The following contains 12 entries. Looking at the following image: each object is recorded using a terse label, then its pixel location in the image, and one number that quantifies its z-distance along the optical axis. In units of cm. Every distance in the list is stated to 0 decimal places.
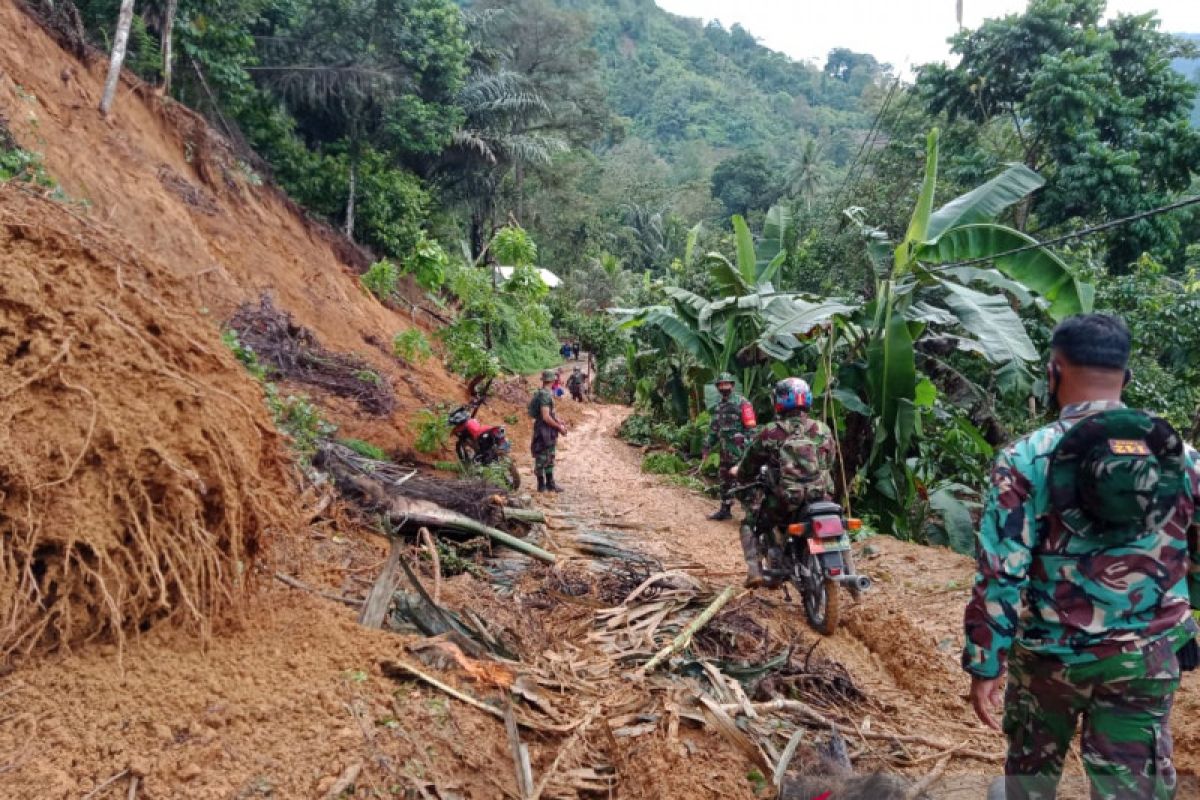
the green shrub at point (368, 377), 1183
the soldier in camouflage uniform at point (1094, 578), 213
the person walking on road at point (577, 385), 2422
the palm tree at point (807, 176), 5078
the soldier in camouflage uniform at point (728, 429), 923
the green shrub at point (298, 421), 627
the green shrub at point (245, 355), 688
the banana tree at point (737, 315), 1059
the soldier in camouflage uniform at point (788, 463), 543
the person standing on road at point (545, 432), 981
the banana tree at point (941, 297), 730
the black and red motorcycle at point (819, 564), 505
